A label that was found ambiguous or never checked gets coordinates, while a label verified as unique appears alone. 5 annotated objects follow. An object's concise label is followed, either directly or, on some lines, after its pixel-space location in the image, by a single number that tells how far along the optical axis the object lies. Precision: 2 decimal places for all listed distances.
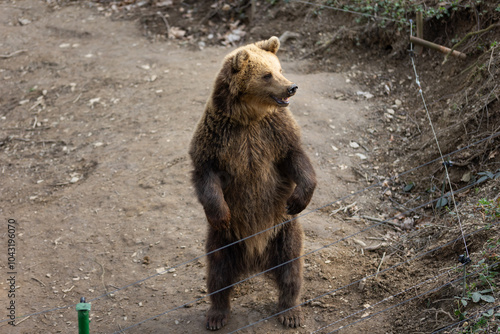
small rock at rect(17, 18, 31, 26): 12.27
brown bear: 4.55
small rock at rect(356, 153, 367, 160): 7.45
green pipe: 3.23
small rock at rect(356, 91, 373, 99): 8.52
